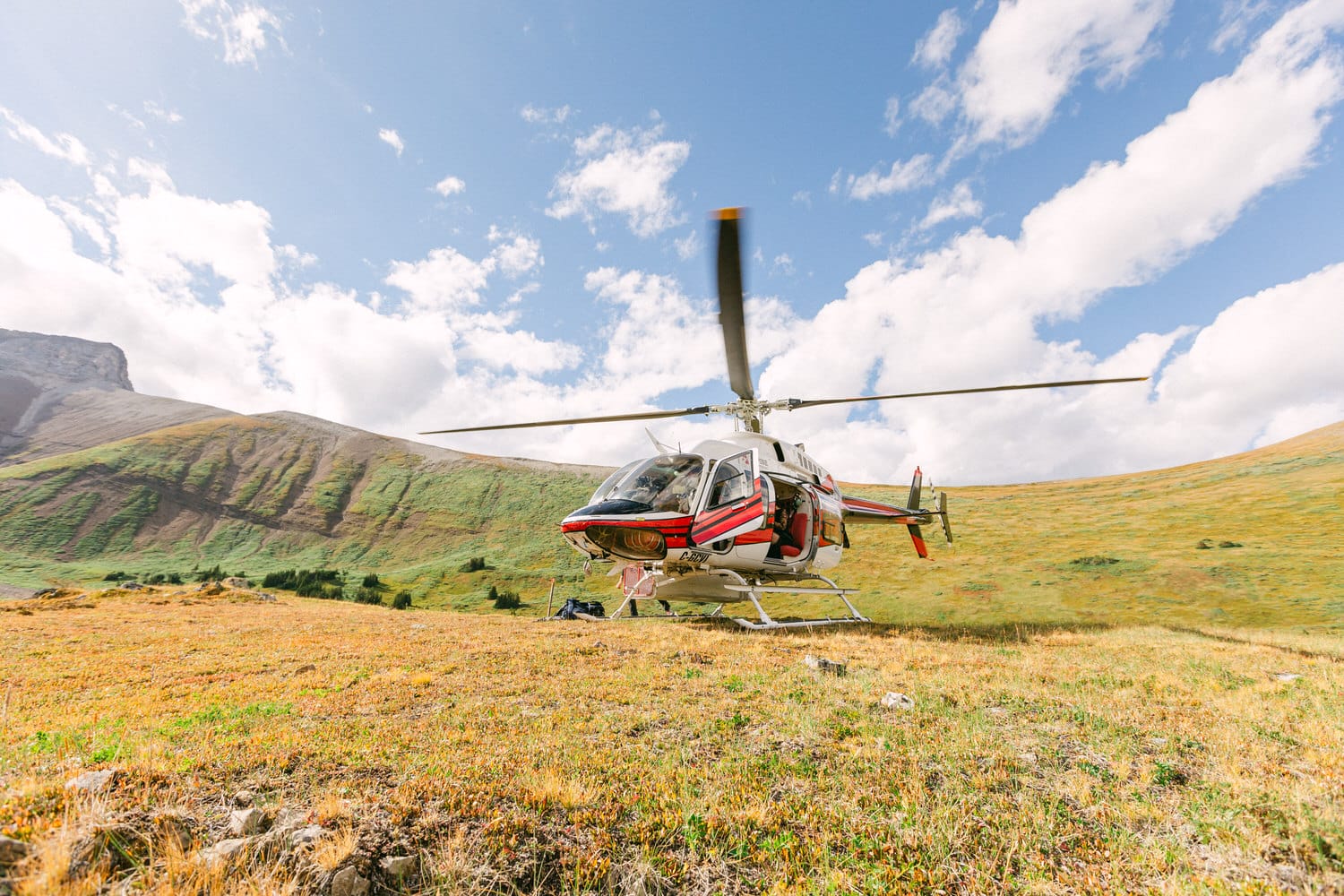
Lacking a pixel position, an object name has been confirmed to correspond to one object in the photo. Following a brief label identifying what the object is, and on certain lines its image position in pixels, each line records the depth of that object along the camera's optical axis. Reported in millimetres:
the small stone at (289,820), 2979
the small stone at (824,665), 8250
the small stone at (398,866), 2791
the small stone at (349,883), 2598
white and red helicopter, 12734
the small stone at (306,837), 2822
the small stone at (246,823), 2885
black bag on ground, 16953
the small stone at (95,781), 3022
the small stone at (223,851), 2588
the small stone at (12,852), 2230
